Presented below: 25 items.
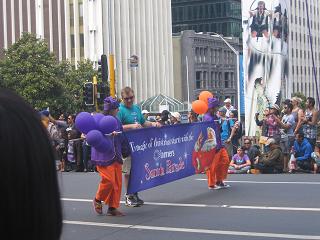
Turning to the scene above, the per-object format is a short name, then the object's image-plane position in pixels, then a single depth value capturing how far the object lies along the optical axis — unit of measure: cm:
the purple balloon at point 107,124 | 957
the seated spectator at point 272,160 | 1567
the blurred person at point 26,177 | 123
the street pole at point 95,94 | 2400
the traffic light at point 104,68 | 2450
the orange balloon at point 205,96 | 1255
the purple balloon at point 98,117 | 972
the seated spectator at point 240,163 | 1598
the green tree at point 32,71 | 4828
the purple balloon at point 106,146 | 945
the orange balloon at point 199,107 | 1240
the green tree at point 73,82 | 5125
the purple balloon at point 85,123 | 957
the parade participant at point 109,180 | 958
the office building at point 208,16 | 11325
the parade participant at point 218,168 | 1230
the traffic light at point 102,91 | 2438
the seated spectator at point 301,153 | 1541
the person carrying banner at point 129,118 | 1038
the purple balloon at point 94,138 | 929
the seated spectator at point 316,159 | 1521
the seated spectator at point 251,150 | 1650
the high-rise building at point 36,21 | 7350
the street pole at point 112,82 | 2444
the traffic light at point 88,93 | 2394
